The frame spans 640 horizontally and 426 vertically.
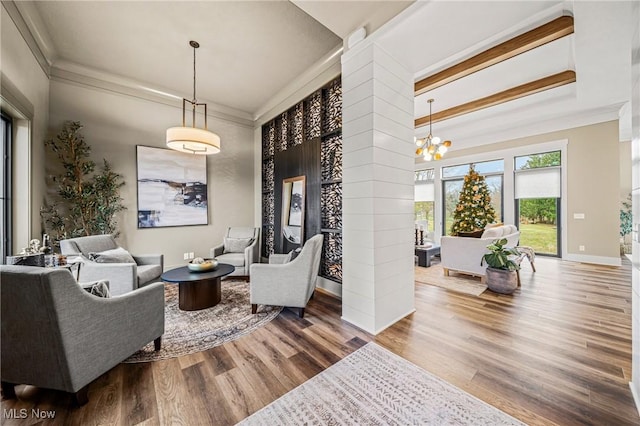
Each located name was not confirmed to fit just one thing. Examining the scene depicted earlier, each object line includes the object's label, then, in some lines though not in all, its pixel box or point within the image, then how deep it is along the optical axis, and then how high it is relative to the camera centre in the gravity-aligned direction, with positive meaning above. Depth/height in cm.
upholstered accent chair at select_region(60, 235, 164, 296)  263 -60
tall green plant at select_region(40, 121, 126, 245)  341 +31
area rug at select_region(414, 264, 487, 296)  350 -110
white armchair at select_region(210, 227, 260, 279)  377 -62
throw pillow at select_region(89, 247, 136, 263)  281 -51
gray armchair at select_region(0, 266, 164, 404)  127 -68
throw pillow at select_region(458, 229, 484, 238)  424 -37
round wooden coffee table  273 -88
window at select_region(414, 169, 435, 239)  756 +52
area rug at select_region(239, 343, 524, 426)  138 -117
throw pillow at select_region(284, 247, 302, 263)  285 -50
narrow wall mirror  388 +9
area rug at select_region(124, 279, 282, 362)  205 -114
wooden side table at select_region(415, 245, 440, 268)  484 -85
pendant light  276 +88
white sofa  384 -62
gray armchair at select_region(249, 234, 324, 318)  254 -72
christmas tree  550 +16
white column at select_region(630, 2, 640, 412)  144 +12
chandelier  508 +139
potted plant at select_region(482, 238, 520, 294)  327 -78
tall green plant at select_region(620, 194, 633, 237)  518 -20
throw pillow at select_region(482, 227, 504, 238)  399 -33
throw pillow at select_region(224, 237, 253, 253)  427 -55
